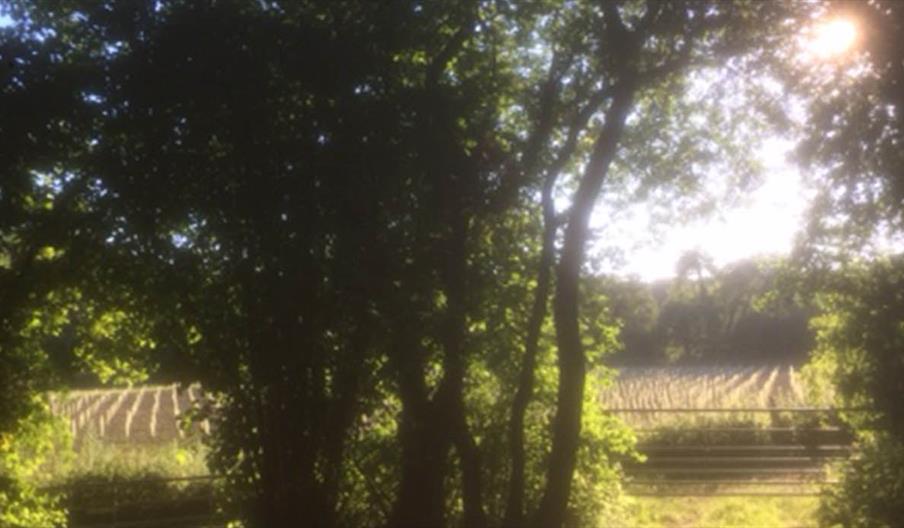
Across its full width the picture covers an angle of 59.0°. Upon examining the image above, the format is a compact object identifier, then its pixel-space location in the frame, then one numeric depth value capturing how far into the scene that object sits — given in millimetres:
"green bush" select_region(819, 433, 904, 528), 15838
